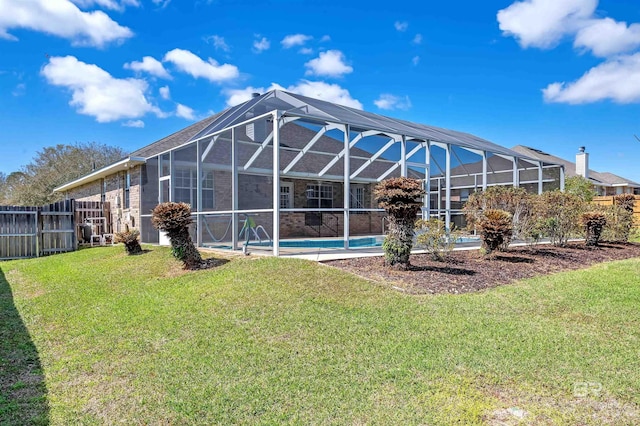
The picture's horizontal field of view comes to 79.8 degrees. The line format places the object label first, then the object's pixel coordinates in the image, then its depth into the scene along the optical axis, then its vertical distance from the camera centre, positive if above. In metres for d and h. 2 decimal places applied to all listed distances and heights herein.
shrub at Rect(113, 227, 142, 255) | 10.03 -0.67
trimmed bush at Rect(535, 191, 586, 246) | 10.62 -0.09
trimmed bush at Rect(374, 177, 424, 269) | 6.94 -0.01
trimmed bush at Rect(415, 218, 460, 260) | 7.90 -0.54
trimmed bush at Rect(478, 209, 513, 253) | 8.61 -0.37
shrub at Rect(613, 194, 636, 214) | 14.42 +0.37
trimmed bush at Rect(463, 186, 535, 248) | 9.86 +0.16
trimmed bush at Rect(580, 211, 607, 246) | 11.74 -0.42
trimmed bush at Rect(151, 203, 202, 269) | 7.79 -0.34
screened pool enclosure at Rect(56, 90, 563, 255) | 9.73 +1.50
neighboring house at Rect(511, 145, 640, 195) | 27.52 +2.71
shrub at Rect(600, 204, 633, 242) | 12.87 -0.51
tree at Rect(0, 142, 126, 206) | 27.69 +3.55
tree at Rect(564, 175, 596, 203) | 20.14 +1.39
